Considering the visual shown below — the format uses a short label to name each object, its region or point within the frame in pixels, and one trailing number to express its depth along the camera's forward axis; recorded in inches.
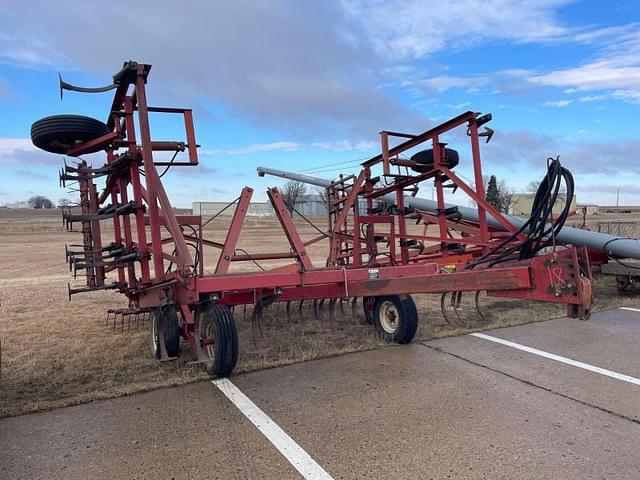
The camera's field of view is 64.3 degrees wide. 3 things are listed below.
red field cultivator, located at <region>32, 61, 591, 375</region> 164.1
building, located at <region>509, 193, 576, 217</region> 1759.1
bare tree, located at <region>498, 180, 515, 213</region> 1670.0
